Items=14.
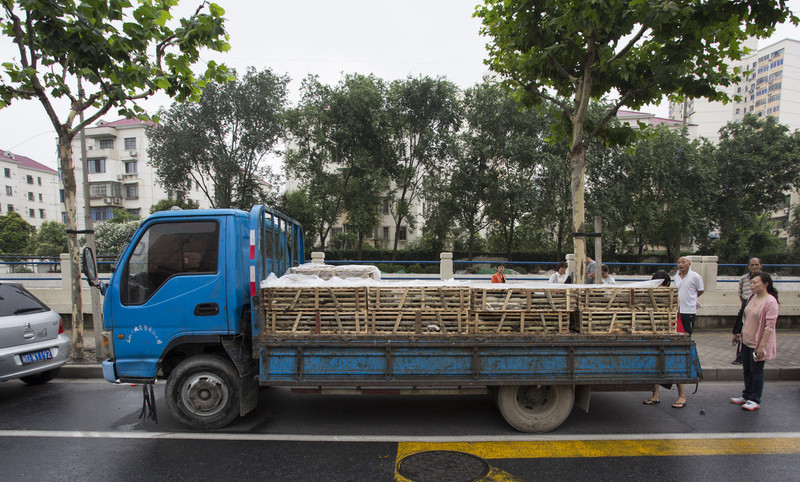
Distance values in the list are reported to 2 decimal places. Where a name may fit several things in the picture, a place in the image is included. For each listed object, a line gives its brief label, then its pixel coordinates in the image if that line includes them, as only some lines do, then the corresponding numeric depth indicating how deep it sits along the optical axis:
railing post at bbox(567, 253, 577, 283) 10.04
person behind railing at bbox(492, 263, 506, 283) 9.20
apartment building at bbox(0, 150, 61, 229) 58.47
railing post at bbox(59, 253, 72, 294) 10.10
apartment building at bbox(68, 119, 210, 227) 46.97
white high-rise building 64.50
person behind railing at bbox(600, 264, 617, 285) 6.96
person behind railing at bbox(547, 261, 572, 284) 8.41
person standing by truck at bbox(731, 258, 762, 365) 6.56
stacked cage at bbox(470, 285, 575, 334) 4.39
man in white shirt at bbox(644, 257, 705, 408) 6.27
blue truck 4.32
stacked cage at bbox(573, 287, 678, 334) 4.41
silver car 5.46
